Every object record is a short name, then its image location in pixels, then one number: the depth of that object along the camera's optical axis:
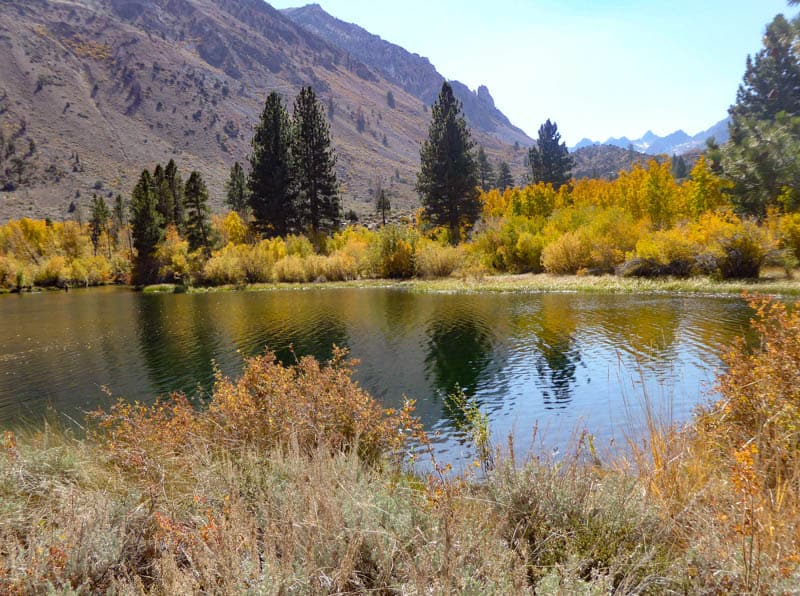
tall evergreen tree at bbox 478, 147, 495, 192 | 90.12
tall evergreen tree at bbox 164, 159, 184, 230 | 65.38
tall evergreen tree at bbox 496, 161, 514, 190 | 94.00
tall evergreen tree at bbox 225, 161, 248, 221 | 70.31
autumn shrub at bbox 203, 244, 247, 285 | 48.03
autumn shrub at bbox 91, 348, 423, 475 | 5.57
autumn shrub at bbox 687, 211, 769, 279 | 26.84
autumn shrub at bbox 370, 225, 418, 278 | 45.97
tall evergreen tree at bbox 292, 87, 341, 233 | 55.16
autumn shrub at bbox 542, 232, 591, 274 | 36.43
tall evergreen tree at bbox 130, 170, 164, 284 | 53.22
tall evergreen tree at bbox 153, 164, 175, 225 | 62.50
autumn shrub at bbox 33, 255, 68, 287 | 57.28
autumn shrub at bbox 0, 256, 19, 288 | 54.94
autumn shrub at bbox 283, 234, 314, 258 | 49.41
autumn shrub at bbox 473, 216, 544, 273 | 40.59
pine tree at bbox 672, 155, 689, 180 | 112.86
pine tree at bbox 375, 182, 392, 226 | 85.56
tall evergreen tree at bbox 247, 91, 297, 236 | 53.47
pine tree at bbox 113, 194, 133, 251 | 78.19
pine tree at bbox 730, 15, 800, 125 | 29.30
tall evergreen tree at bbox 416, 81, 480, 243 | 51.47
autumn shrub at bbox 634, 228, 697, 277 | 29.77
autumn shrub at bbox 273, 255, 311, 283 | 46.94
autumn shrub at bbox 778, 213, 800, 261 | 26.00
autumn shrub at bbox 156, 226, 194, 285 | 50.72
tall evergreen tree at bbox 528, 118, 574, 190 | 73.56
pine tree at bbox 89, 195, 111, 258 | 71.81
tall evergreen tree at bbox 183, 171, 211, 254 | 53.31
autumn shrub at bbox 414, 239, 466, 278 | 43.16
